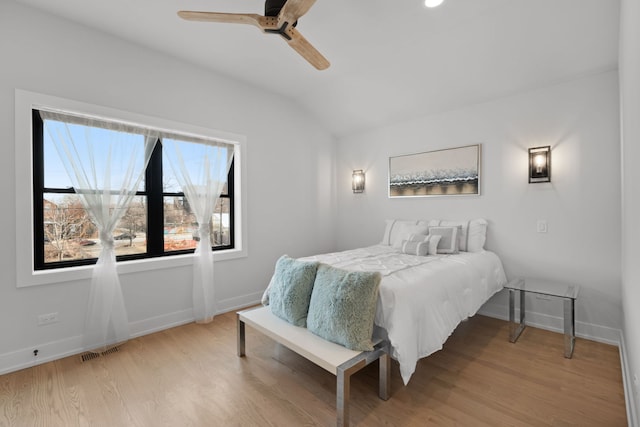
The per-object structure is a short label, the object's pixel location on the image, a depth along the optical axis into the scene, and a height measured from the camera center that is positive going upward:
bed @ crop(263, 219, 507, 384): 1.95 -0.54
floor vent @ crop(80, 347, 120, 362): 2.49 -1.23
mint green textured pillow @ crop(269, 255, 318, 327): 2.22 -0.62
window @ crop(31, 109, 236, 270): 2.52 -0.01
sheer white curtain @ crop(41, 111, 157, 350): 2.56 +0.27
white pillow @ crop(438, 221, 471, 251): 3.41 -0.26
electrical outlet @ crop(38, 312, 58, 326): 2.42 -0.87
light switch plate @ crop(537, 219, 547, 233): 3.06 -0.16
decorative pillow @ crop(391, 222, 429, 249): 3.55 -0.25
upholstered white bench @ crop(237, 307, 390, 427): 1.66 -0.89
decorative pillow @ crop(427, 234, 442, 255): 3.23 -0.35
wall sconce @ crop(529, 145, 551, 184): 2.99 +0.49
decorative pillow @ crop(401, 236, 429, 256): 3.18 -0.40
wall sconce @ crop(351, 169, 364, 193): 4.63 +0.49
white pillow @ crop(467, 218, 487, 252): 3.35 -0.28
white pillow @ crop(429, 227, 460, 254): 3.29 -0.32
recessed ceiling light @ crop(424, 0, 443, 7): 2.29 +1.65
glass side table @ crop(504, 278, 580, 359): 2.46 -0.74
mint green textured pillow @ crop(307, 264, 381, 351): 1.88 -0.65
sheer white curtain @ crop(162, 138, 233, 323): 3.24 +0.26
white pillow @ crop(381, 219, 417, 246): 3.92 -0.25
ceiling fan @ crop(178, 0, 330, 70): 1.75 +1.21
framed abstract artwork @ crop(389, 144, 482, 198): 3.54 +0.51
